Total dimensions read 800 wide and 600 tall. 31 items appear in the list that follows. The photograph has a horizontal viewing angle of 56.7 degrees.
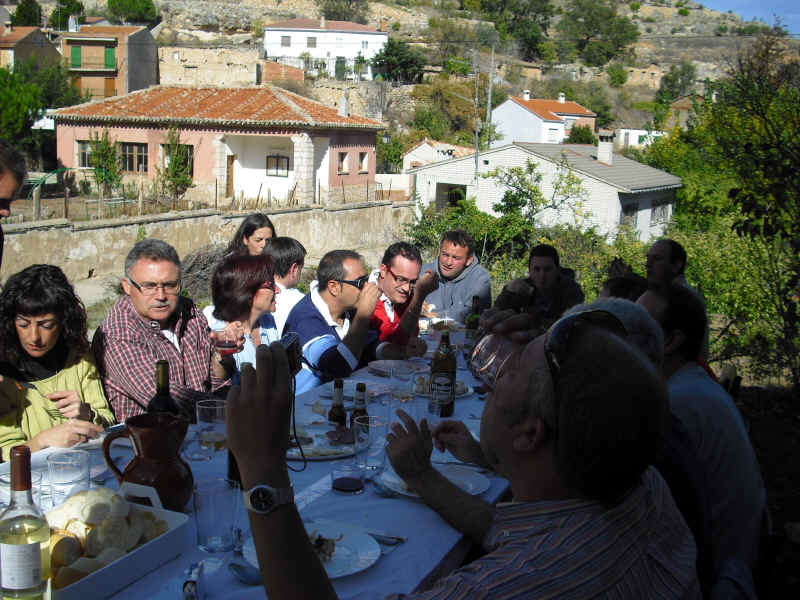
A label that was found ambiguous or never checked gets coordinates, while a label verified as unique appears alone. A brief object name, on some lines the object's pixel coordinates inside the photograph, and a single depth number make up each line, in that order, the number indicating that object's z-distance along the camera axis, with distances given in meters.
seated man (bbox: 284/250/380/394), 3.78
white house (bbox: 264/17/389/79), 53.97
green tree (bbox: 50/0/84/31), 50.12
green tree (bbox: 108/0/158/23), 55.96
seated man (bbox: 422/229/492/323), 6.30
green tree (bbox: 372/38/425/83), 48.97
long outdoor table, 1.73
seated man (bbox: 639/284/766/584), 2.35
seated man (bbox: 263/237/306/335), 4.78
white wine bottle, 1.45
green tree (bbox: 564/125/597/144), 42.06
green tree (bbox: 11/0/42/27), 46.31
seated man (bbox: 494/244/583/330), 6.11
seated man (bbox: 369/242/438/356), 4.66
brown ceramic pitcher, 1.92
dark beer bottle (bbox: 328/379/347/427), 2.82
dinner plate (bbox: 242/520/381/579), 1.79
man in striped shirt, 1.28
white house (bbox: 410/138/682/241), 23.78
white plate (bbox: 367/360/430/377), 3.85
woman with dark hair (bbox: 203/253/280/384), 3.91
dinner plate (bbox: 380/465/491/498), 2.28
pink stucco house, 26.39
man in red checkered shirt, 3.38
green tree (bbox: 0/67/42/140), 28.62
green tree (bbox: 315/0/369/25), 66.62
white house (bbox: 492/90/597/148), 40.59
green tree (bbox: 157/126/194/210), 26.14
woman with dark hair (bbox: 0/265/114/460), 3.00
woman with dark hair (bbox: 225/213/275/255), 5.45
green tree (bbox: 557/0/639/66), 70.38
